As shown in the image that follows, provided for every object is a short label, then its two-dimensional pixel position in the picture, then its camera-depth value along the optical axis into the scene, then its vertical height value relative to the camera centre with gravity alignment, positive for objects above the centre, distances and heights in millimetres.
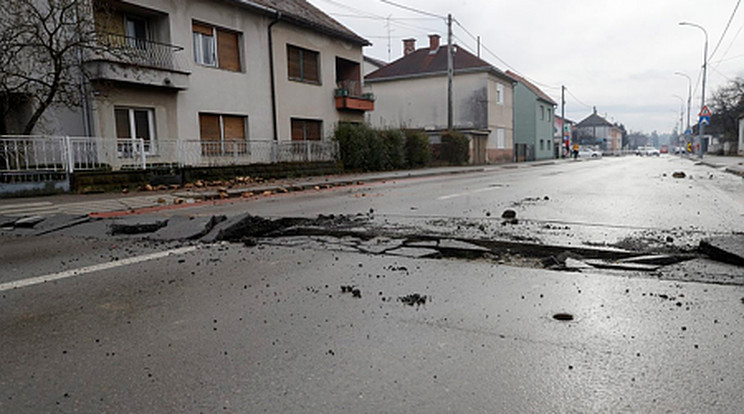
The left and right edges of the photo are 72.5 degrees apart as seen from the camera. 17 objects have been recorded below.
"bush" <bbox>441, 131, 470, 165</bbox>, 33406 +388
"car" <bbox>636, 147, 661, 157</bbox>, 79100 -668
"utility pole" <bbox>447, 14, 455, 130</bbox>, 30266 +5384
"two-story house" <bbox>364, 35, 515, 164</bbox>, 39750 +4650
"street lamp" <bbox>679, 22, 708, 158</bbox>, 36281 +6127
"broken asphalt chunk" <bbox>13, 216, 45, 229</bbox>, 8164 -918
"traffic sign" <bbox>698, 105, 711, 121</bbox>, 32272 +2105
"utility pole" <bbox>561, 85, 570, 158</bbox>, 63469 +6046
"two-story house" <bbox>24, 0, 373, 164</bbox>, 16141 +3118
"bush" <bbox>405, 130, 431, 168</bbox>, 28312 +338
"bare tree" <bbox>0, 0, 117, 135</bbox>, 13688 +3139
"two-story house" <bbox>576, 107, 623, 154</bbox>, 116812 +3878
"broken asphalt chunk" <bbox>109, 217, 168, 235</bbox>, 7246 -926
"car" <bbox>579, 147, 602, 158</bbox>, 68775 -737
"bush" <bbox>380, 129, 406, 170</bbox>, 25234 +329
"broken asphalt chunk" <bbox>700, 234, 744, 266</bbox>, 4902 -1039
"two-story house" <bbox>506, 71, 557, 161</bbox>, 49438 +2893
